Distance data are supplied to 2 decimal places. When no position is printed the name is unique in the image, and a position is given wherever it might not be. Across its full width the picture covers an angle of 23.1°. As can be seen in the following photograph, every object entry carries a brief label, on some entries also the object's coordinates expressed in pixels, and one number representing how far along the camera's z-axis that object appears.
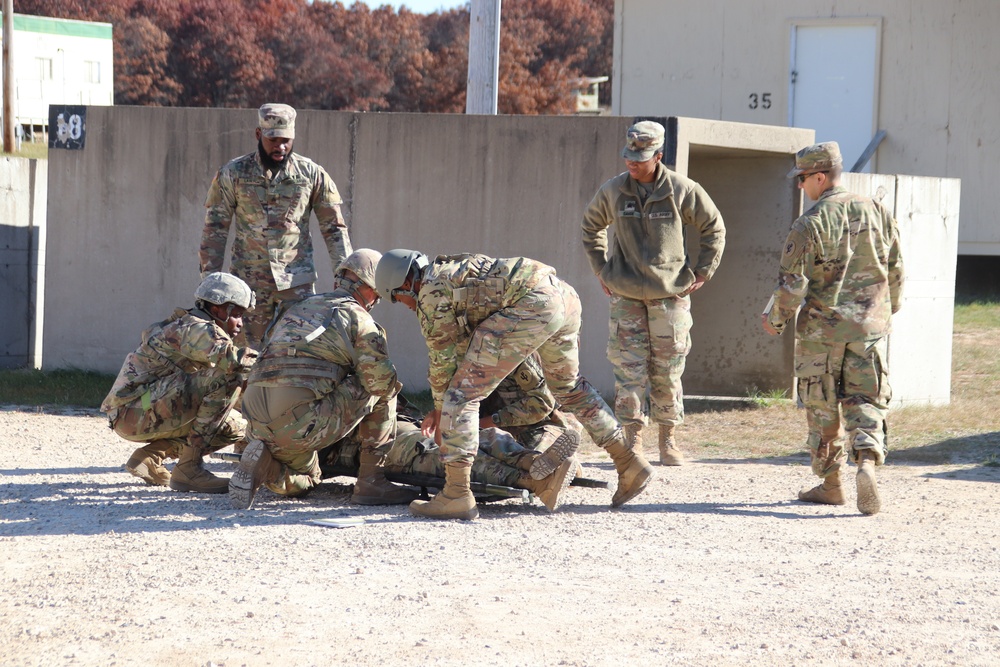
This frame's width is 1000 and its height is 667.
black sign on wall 20.87
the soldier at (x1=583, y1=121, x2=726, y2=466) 14.32
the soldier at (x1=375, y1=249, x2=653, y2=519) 11.10
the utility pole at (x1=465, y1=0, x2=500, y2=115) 21.59
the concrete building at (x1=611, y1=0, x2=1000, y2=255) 31.08
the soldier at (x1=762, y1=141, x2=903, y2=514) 12.15
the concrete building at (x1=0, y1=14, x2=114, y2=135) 50.42
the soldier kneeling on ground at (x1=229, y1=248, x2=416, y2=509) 11.79
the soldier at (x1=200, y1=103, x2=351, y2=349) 14.47
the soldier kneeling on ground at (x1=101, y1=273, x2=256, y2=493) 12.63
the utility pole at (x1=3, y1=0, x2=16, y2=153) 43.93
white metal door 31.97
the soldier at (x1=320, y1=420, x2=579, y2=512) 11.97
